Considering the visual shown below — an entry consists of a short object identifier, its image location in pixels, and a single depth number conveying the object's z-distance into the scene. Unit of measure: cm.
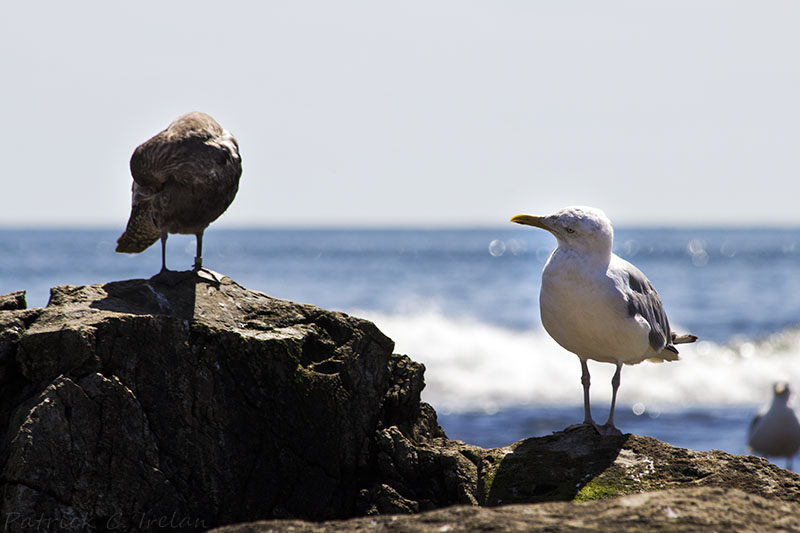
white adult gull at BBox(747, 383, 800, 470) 2109
